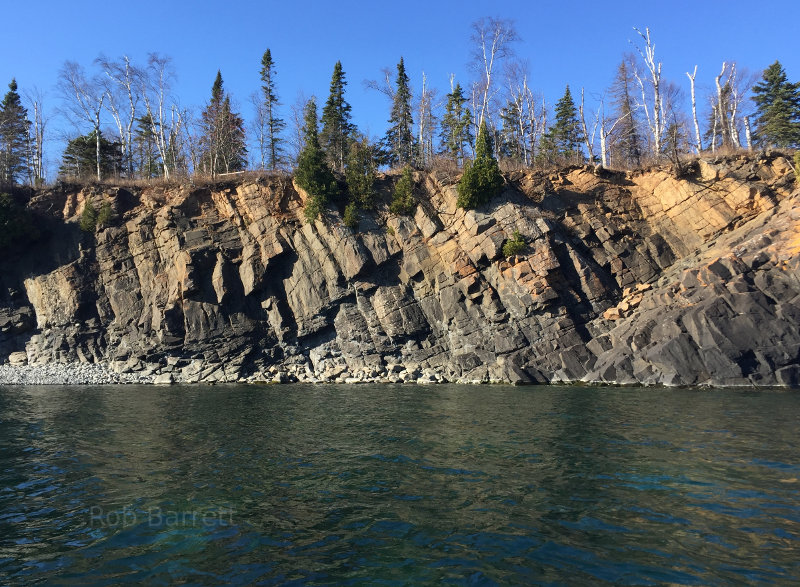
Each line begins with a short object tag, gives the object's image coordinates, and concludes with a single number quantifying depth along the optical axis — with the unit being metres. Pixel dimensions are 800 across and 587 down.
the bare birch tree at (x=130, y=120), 43.19
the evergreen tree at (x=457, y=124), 48.53
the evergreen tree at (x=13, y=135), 48.03
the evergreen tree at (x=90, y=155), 46.72
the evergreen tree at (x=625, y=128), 47.79
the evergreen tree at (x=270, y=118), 50.38
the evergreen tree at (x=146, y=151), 49.84
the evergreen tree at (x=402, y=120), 51.25
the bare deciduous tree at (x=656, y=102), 39.75
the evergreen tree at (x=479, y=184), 34.62
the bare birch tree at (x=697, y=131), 38.11
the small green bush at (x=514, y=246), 31.91
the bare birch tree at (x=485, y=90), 42.75
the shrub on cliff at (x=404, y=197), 36.94
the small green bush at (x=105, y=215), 37.78
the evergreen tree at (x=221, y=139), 47.22
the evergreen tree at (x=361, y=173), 37.91
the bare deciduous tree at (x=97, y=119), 43.05
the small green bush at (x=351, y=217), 36.28
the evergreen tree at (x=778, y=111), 44.16
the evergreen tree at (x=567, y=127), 53.51
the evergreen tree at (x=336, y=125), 48.12
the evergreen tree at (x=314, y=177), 36.72
